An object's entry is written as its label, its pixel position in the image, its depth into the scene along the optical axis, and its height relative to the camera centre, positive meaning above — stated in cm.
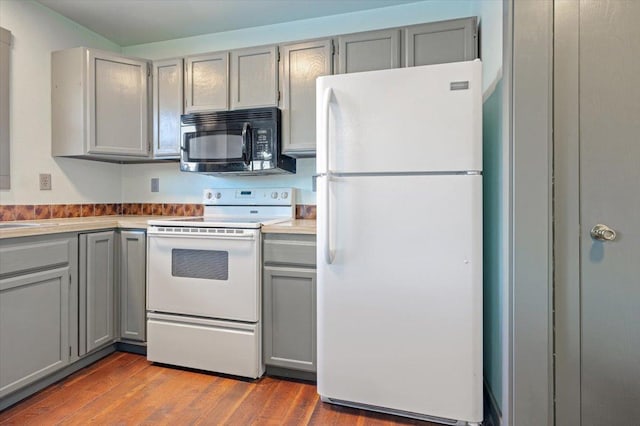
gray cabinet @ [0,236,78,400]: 154 -48
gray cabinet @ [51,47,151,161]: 220 +73
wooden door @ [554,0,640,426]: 115 +2
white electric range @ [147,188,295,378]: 182 -47
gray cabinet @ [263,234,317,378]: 178 -49
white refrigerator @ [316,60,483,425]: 139 -13
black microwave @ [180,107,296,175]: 212 +45
